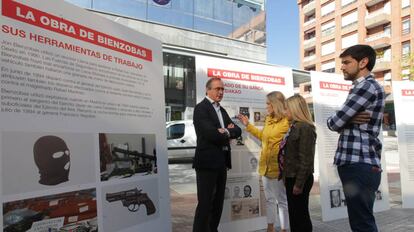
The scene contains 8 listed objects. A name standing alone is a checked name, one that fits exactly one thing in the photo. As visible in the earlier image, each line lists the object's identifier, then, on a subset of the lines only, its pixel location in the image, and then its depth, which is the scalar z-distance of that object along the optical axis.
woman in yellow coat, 5.05
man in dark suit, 4.36
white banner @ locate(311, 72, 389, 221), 6.45
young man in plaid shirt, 3.07
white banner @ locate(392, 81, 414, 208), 7.62
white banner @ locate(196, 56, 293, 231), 5.39
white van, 15.94
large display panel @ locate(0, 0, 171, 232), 2.88
